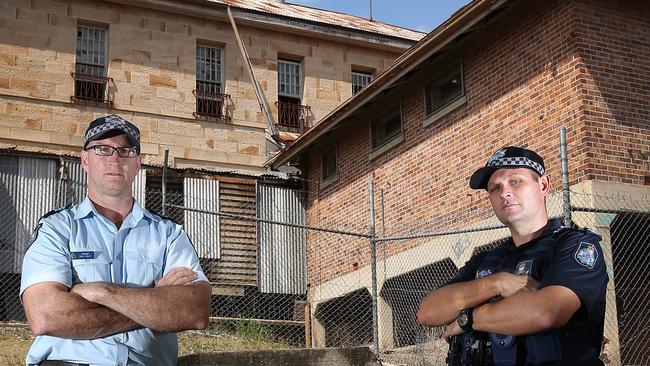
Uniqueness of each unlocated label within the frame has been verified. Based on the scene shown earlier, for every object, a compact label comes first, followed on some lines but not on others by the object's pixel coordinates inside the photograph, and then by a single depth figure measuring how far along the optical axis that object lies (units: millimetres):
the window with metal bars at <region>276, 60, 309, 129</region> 20578
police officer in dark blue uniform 3316
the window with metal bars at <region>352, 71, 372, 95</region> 21562
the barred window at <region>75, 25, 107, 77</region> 18719
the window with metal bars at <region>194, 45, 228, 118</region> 19688
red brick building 11461
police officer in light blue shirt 3377
